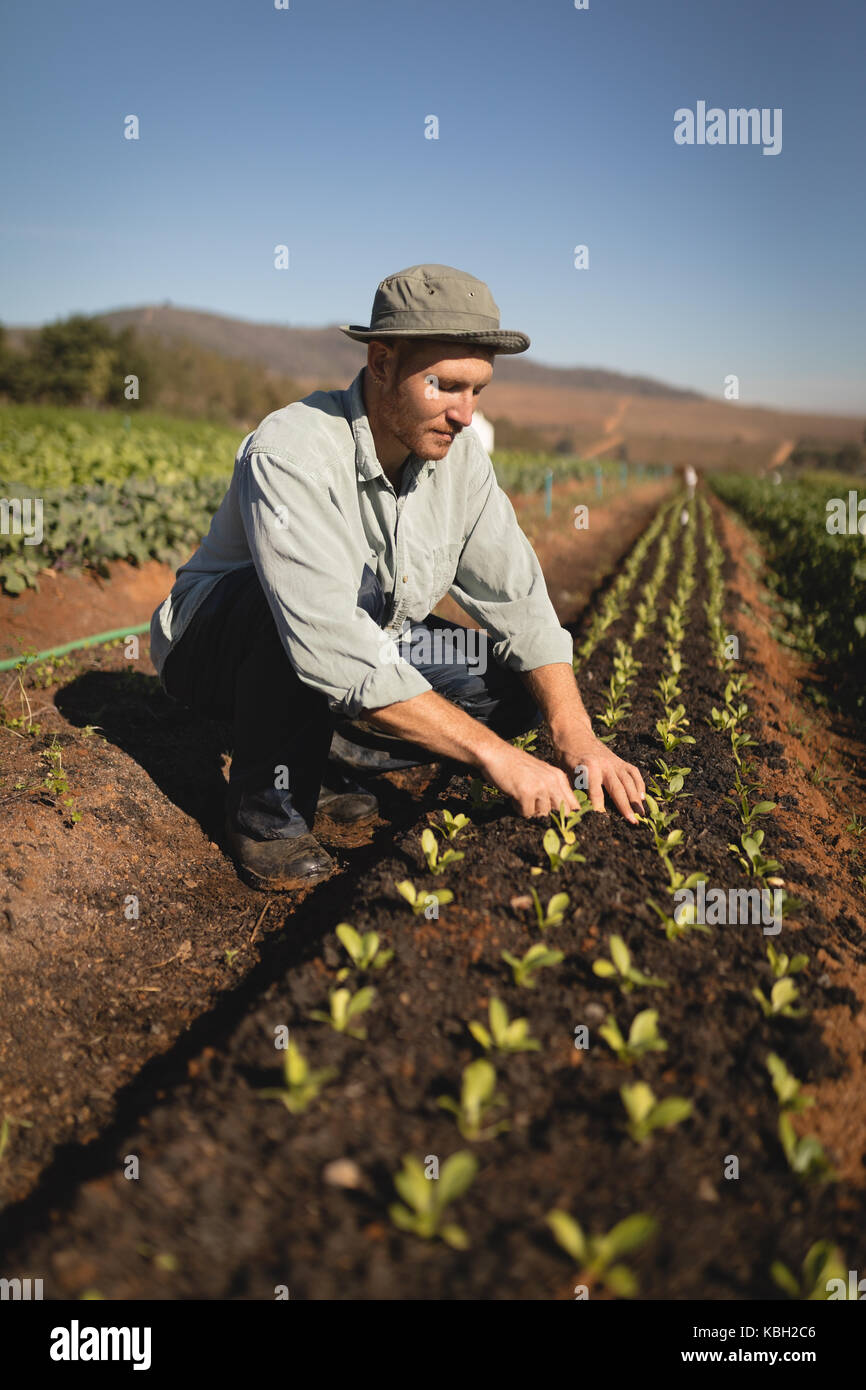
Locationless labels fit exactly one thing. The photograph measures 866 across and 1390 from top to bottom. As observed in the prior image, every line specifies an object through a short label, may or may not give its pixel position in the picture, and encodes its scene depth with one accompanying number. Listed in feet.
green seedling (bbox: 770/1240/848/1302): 4.35
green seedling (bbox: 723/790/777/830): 9.40
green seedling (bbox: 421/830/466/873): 7.71
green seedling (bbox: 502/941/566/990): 6.18
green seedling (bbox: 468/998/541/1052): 5.55
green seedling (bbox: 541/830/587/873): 7.78
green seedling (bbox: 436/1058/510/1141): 5.02
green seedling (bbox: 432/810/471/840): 8.52
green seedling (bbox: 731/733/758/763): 11.88
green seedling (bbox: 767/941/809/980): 6.63
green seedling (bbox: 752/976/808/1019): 6.25
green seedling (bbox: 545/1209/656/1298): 4.16
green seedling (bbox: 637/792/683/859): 8.29
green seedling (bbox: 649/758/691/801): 9.56
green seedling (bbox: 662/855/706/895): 7.60
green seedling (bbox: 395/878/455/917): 7.13
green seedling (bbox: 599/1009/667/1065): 5.62
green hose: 13.98
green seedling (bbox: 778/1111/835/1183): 4.96
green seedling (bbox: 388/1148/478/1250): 4.34
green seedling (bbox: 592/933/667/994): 6.24
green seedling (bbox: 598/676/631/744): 12.04
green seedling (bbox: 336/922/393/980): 6.39
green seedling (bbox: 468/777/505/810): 9.75
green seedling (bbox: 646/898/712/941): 7.07
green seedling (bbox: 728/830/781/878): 8.24
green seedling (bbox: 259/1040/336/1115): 5.10
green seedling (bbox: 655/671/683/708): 13.38
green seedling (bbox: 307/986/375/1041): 5.77
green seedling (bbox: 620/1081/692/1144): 4.91
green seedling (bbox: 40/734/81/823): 10.06
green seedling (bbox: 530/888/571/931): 7.06
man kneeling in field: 7.40
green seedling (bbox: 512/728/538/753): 11.12
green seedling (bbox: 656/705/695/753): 11.18
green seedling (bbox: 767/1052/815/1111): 5.38
